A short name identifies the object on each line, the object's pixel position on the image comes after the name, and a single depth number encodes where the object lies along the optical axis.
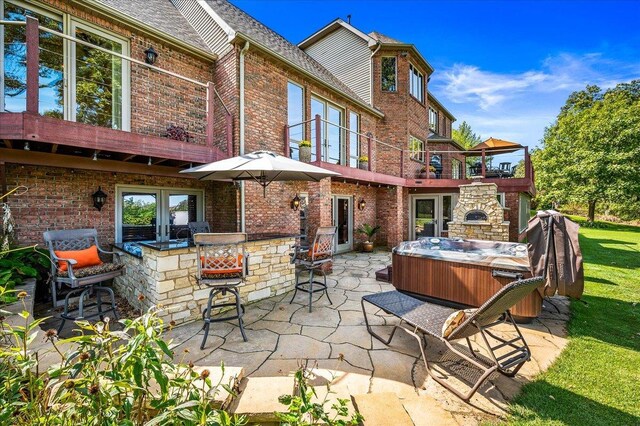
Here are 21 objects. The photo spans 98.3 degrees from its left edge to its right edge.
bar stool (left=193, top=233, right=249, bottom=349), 3.76
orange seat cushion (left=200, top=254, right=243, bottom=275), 3.88
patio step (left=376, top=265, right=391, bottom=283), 6.50
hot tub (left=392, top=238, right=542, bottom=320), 4.16
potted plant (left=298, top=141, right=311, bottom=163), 7.43
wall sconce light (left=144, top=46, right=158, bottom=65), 6.27
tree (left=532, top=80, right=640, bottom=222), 19.72
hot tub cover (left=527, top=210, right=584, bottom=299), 3.76
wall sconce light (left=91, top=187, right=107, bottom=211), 5.73
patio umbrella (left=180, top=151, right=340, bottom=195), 4.44
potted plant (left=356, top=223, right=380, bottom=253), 10.58
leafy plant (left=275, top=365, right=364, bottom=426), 1.35
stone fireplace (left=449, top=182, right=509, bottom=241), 8.77
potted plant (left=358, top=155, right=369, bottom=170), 10.40
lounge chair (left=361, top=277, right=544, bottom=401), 2.62
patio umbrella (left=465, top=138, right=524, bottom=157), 12.27
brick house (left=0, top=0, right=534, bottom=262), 4.95
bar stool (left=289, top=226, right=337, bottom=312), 4.99
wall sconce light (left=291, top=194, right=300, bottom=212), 8.26
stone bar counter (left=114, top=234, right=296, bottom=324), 4.10
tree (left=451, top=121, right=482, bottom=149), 31.33
